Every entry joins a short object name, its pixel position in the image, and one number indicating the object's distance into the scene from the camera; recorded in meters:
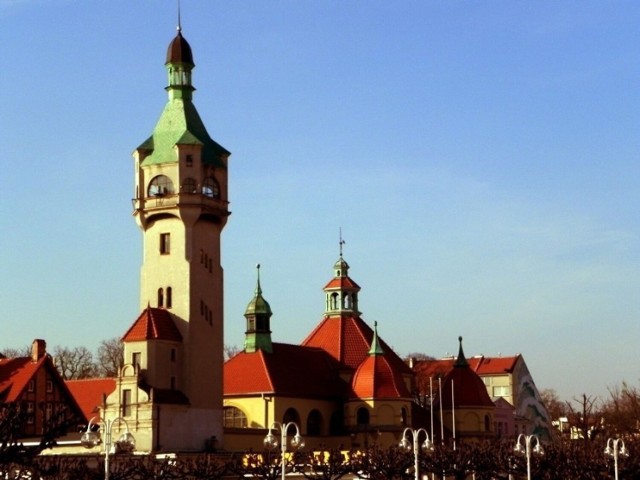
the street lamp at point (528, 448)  58.42
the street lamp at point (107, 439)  38.28
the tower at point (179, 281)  83.12
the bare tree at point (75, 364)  143.12
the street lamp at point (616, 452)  60.85
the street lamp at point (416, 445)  53.83
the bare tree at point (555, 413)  175.59
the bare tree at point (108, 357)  143.50
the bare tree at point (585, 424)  84.50
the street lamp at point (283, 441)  44.78
